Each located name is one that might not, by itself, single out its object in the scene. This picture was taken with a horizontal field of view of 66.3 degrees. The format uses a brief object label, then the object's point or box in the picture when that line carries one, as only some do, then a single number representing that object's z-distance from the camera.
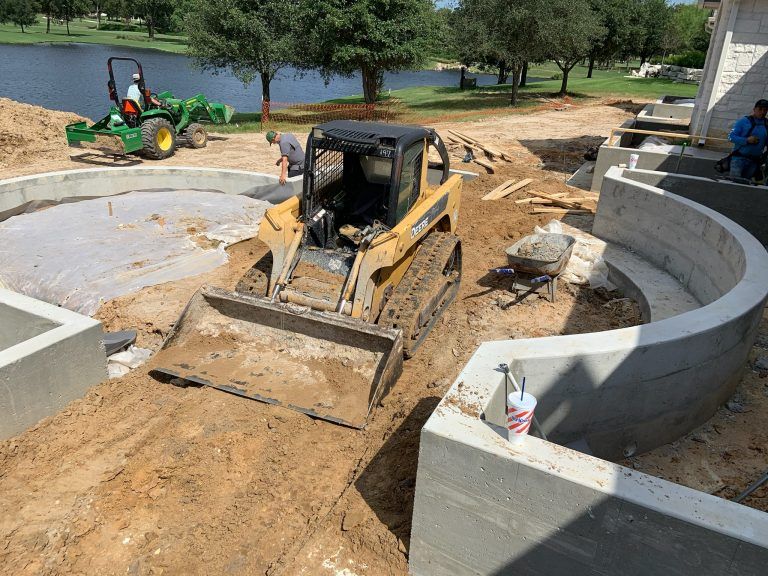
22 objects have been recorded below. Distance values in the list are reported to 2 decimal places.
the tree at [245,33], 24.55
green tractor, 14.97
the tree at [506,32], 26.83
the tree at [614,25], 37.53
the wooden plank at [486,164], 15.21
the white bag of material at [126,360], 6.11
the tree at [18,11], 76.49
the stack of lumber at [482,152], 15.65
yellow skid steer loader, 5.46
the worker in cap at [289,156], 11.16
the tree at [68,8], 82.88
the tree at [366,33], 23.97
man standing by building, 9.76
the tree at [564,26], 26.67
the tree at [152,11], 76.00
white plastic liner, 7.66
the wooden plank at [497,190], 12.45
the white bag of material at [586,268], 8.38
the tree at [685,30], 50.71
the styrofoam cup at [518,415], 3.17
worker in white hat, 15.33
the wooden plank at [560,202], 11.44
